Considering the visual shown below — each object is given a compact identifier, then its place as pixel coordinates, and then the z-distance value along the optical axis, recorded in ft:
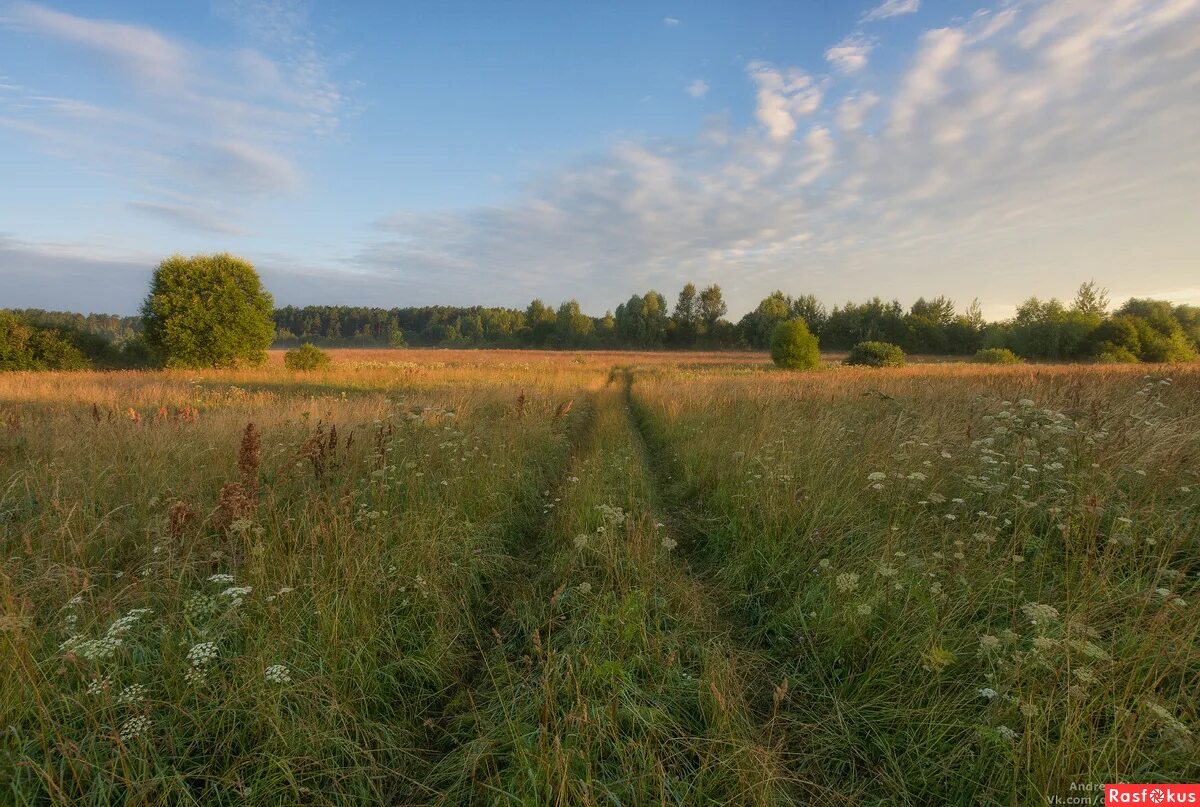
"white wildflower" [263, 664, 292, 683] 7.63
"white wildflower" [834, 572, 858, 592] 10.45
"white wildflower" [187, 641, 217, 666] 7.55
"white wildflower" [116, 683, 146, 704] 7.10
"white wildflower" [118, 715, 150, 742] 6.71
